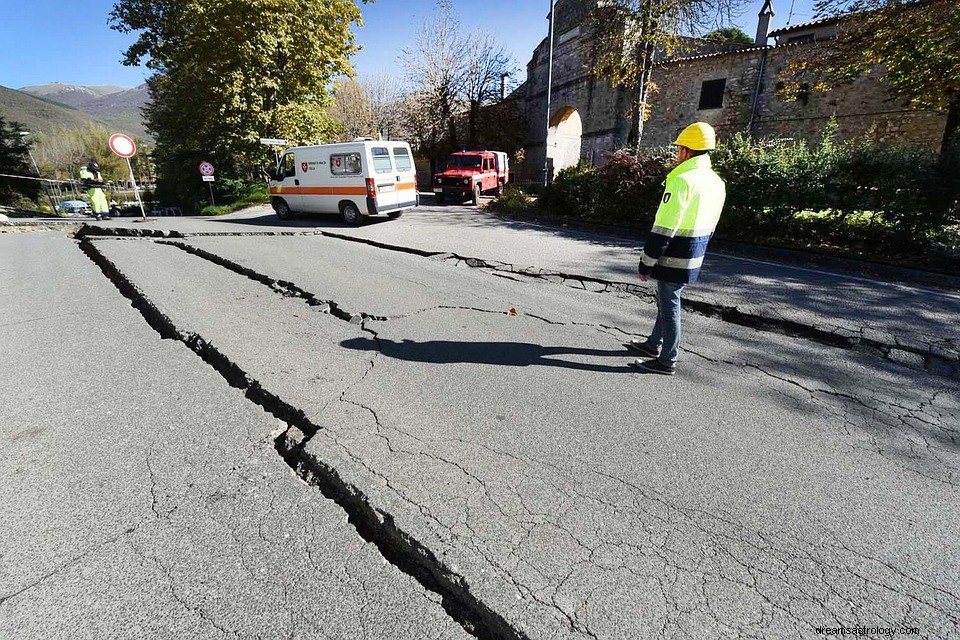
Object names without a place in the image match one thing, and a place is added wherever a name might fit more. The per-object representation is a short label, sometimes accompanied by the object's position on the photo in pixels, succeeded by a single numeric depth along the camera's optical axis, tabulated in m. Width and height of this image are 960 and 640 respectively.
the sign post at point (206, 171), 19.34
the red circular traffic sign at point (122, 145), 12.85
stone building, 18.95
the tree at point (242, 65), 18.38
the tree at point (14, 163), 27.66
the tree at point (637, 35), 13.59
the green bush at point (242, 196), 20.00
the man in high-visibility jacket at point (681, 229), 3.30
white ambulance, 11.70
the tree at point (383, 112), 36.01
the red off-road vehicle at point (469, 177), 18.91
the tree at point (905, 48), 9.14
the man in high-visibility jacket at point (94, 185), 14.59
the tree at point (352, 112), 36.12
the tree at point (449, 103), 29.20
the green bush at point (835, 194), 7.13
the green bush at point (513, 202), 15.10
